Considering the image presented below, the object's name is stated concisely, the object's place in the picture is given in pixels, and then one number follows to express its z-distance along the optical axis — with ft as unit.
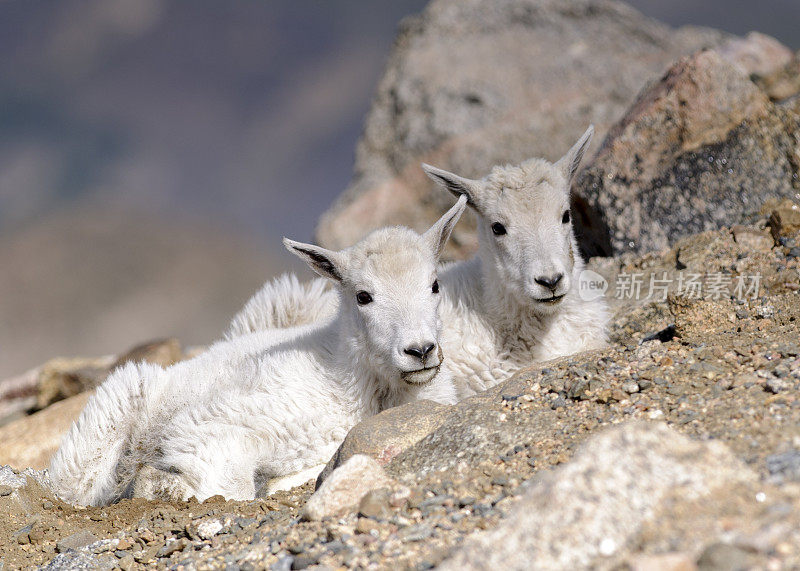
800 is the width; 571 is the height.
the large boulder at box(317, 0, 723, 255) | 101.19
